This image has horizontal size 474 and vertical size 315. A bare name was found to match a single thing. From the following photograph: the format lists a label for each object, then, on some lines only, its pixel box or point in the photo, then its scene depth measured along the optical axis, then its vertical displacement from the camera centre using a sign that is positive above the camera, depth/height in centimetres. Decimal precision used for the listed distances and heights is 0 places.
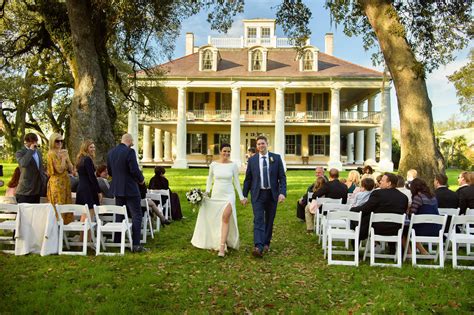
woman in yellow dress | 691 -30
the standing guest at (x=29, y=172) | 751 -29
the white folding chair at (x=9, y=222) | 655 -101
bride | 692 -88
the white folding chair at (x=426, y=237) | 620 -114
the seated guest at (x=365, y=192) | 752 -61
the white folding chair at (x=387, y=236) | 619 -109
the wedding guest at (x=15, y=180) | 819 -46
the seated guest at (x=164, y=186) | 1036 -72
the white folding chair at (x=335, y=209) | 747 -93
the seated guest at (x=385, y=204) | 644 -71
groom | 678 -44
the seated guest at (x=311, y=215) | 939 -125
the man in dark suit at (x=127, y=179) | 679 -37
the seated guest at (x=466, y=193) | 784 -65
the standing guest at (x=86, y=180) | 714 -40
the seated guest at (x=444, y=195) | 782 -68
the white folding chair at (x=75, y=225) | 648 -104
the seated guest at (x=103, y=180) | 824 -46
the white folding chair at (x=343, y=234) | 631 -112
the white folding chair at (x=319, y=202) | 843 -88
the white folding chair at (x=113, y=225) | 653 -105
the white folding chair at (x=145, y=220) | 773 -117
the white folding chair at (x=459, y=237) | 626 -116
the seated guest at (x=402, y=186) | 730 -49
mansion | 3306 +410
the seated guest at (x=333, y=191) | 884 -69
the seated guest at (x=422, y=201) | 682 -69
